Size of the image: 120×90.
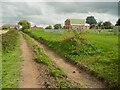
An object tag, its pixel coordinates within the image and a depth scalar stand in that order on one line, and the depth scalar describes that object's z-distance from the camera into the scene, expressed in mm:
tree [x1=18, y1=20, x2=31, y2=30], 41056
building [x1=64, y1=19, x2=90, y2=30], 39927
